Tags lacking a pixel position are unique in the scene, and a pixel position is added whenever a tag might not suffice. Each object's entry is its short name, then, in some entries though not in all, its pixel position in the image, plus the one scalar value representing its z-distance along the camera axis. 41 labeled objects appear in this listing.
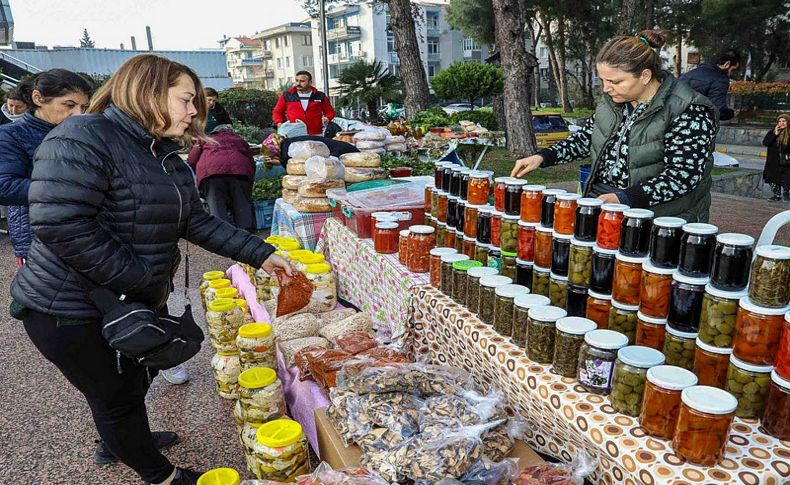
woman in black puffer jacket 1.59
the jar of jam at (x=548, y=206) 1.80
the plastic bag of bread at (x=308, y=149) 4.66
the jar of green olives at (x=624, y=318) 1.53
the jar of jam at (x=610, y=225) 1.55
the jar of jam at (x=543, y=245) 1.82
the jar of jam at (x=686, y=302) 1.33
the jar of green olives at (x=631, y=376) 1.29
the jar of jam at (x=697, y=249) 1.32
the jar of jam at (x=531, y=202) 1.88
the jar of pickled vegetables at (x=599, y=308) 1.60
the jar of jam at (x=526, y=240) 1.90
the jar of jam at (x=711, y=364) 1.31
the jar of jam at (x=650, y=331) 1.45
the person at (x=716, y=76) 4.86
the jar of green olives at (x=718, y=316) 1.26
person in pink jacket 5.45
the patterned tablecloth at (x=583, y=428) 1.15
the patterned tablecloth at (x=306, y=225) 4.23
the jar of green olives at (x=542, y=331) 1.55
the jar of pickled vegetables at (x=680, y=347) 1.39
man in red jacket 7.36
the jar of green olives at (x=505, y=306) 1.75
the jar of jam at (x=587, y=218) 1.63
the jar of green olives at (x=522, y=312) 1.65
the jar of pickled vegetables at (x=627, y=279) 1.49
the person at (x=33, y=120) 2.77
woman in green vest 2.12
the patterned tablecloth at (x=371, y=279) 2.56
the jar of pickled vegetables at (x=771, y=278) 1.18
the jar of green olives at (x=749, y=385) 1.23
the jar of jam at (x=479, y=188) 2.29
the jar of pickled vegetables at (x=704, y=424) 1.10
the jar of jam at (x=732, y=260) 1.25
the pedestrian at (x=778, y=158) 7.61
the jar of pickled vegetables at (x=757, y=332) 1.19
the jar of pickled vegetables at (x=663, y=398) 1.19
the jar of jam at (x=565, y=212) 1.73
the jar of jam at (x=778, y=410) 1.17
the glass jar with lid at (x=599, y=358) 1.36
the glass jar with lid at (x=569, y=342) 1.46
